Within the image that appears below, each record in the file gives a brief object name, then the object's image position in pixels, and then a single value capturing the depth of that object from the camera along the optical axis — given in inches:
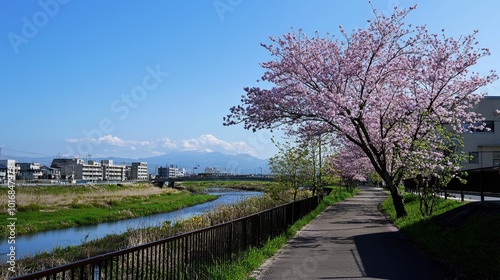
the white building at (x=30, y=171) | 5166.3
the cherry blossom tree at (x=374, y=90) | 682.2
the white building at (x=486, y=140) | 2145.7
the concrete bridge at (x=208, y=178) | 3432.1
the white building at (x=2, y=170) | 3504.9
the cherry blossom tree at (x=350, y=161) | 1072.7
